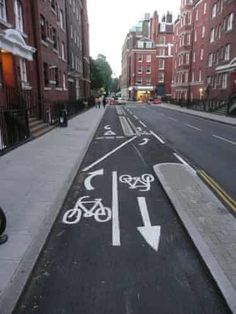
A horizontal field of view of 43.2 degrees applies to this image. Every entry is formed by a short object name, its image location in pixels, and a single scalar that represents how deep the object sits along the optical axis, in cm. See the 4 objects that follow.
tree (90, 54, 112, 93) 8027
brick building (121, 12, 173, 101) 8606
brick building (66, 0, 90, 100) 3584
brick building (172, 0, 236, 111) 3566
